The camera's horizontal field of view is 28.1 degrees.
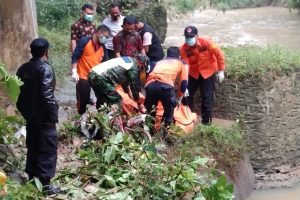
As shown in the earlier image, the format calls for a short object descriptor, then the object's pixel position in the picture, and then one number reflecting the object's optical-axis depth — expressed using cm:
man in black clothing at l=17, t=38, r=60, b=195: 530
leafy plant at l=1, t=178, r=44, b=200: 486
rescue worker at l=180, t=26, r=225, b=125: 780
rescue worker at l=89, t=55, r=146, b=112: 667
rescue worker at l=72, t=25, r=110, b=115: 733
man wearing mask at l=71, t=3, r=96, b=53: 805
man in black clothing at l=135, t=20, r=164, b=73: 793
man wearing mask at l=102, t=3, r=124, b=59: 824
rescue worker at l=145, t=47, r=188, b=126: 709
